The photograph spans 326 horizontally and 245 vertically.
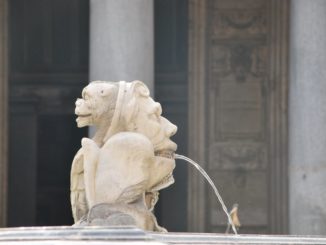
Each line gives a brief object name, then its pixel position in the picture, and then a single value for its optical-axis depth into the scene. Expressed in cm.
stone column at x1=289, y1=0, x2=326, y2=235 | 2967
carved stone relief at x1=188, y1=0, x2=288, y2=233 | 3519
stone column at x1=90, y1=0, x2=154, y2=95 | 2934
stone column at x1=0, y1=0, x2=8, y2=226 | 3469
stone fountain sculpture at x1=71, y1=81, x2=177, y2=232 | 1477
